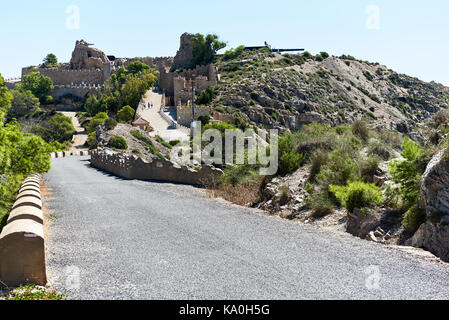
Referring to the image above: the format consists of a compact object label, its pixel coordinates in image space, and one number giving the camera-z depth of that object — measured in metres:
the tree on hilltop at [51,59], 132.10
